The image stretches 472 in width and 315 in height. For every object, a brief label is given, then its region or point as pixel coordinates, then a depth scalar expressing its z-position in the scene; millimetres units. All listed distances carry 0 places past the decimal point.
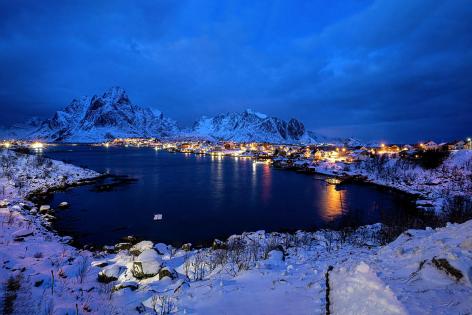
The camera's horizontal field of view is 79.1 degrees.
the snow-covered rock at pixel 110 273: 10867
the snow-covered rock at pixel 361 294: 5766
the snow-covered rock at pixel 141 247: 14367
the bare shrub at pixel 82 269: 10969
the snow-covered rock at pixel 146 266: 10703
